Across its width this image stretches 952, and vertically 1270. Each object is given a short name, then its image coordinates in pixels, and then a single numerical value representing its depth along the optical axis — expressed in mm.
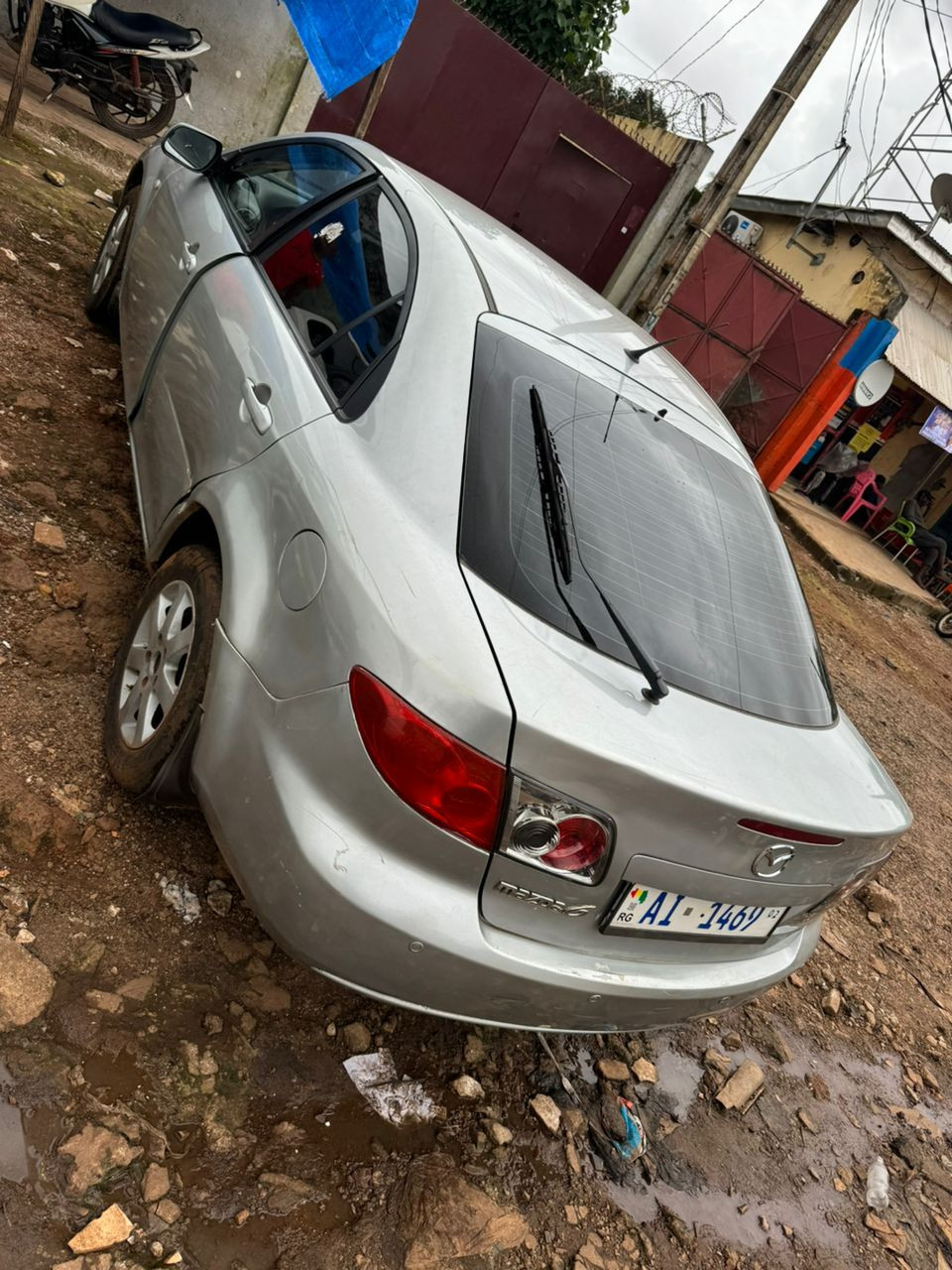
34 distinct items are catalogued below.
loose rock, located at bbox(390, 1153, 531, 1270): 1785
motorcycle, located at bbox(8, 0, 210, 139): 7098
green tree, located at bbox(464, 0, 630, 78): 12734
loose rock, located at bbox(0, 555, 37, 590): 2621
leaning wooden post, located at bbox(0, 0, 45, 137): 5668
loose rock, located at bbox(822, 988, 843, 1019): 3191
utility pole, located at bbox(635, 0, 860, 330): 6715
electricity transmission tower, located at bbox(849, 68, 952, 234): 11367
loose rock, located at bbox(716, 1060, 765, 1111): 2572
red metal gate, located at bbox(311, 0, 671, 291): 8680
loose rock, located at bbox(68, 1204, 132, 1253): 1476
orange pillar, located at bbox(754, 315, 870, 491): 10141
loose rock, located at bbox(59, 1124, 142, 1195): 1562
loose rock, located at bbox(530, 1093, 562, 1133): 2191
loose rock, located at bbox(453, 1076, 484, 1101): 2141
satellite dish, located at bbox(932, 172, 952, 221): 12039
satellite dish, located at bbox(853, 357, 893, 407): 11602
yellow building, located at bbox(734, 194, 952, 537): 14000
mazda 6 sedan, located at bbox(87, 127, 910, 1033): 1593
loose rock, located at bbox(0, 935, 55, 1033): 1727
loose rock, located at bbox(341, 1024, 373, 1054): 2078
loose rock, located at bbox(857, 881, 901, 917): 3951
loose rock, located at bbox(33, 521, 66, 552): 2834
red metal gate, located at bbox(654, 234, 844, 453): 9578
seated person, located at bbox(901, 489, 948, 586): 12531
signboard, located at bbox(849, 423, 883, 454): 16469
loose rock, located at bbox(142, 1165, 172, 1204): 1597
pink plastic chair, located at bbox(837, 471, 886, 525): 13438
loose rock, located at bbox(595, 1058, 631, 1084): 2445
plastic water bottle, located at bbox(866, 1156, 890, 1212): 2558
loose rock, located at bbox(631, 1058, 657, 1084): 2498
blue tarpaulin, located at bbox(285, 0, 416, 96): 5711
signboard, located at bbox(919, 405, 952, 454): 14344
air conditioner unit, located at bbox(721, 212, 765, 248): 14533
